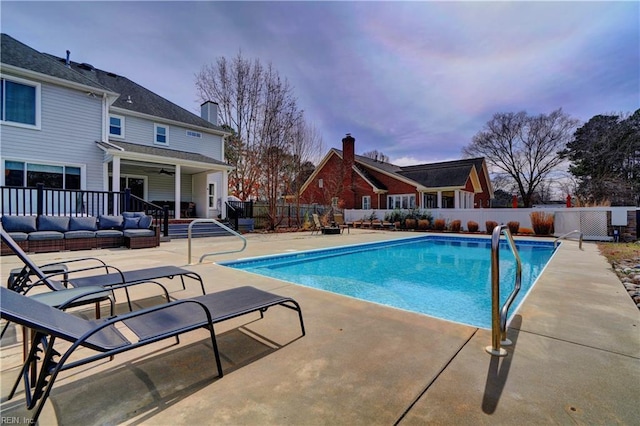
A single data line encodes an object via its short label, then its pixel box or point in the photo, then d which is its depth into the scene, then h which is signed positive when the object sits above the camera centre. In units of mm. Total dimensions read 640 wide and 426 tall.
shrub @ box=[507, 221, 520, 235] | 15954 -871
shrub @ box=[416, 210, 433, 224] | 18838 -300
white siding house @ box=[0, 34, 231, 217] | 11352 +3413
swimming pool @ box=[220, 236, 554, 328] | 5238 -1627
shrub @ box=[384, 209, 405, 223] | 19905 -394
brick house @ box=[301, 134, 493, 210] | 23422 +2306
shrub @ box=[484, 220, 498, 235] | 16109 -778
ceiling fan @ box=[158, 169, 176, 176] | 16547 +2113
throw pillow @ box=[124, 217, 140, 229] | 10203 -470
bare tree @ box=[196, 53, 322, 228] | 18500 +5746
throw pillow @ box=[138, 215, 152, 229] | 10344 -471
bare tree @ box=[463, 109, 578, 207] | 26734 +6459
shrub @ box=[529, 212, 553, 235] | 14852 -603
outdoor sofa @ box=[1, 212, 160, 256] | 8195 -728
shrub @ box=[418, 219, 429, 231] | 18438 -856
